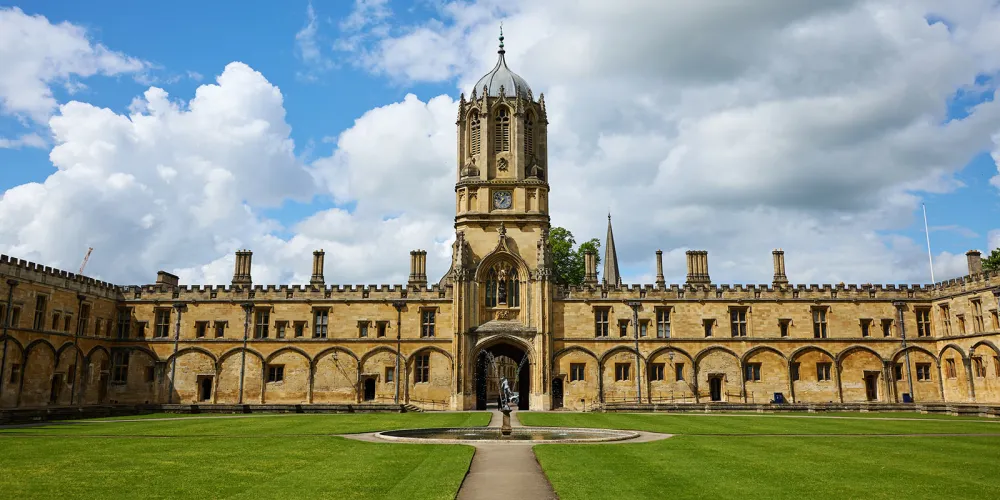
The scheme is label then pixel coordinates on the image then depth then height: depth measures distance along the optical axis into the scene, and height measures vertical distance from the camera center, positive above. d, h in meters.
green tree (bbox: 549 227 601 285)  62.66 +10.31
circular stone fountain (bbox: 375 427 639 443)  21.67 -2.00
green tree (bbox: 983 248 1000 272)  54.00 +8.45
